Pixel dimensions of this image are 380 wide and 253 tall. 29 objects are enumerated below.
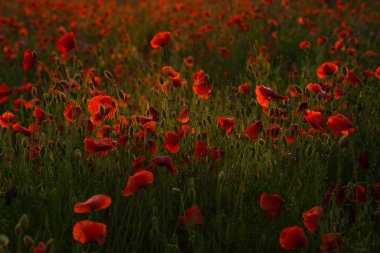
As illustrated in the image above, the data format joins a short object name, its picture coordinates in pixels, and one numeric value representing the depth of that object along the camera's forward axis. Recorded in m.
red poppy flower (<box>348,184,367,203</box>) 2.41
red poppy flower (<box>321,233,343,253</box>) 2.27
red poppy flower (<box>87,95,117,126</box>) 2.58
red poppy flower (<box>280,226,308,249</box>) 2.21
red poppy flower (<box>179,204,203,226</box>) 2.38
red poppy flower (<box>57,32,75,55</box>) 2.93
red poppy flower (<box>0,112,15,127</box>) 2.75
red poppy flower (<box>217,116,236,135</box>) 2.66
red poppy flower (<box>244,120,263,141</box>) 2.60
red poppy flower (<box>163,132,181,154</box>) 2.52
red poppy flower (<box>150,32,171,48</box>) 2.95
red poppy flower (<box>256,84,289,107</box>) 2.66
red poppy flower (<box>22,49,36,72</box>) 2.89
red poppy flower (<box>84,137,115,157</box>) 2.41
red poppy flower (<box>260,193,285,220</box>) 2.31
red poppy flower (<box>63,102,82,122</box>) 2.68
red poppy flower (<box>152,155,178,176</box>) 2.42
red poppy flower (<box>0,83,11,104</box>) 2.76
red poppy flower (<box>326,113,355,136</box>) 2.50
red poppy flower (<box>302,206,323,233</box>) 2.26
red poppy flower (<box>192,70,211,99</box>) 2.77
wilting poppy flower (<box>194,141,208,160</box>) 2.60
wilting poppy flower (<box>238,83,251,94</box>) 3.10
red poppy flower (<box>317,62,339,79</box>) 2.96
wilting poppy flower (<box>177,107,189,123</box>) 2.76
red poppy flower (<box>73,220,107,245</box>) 2.22
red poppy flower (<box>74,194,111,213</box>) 2.20
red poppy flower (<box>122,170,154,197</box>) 2.33
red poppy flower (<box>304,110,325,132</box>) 2.56
